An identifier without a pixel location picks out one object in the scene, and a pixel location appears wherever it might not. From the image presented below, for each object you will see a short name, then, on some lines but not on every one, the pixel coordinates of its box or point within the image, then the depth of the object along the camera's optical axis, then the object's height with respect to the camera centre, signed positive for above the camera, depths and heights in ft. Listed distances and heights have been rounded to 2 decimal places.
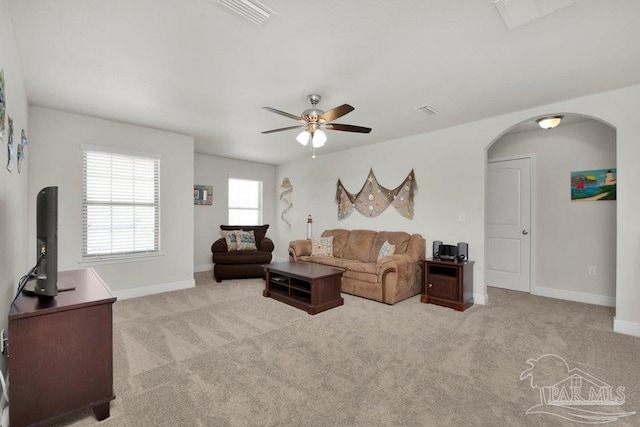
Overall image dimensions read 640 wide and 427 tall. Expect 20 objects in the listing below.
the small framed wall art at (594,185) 12.37 +1.25
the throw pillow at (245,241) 17.87 -1.66
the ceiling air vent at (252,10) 5.74 +4.18
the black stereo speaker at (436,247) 13.43 -1.60
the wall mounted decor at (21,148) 8.14 +1.90
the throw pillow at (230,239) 17.57 -1.52
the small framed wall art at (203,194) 19.88 +1.37
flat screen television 5.53 -0.58
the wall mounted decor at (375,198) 15.47 +0.91
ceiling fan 9.78 +3.08
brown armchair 16.61 -2.77
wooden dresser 4.85 -2.53
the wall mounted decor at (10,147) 6.26 +1.49
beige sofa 12.73 -2.42
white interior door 14.67 -0.56
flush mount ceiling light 11.57 +3.71
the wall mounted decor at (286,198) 23.11 +1.30
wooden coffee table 11.55 -3.12
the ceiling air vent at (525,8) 5.72 +4.16
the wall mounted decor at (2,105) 5.11 +2.00
